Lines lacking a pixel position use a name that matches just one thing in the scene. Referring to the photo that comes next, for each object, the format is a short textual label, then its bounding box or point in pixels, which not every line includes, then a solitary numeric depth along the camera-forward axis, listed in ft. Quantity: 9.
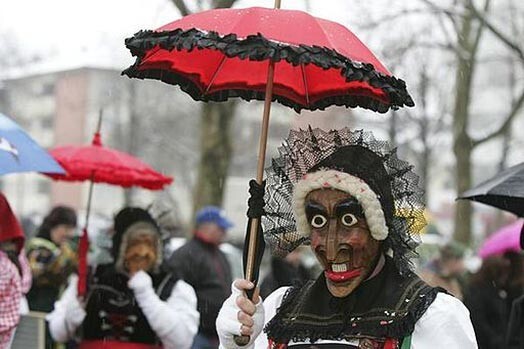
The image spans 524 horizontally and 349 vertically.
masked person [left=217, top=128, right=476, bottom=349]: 19.76
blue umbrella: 28.06
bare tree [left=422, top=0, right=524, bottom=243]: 90.64
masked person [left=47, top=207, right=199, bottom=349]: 34.98
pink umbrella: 46.46
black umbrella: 27.79
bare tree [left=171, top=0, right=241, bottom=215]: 66.66
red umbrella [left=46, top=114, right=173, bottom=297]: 36.71
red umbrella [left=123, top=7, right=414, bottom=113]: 19.16
